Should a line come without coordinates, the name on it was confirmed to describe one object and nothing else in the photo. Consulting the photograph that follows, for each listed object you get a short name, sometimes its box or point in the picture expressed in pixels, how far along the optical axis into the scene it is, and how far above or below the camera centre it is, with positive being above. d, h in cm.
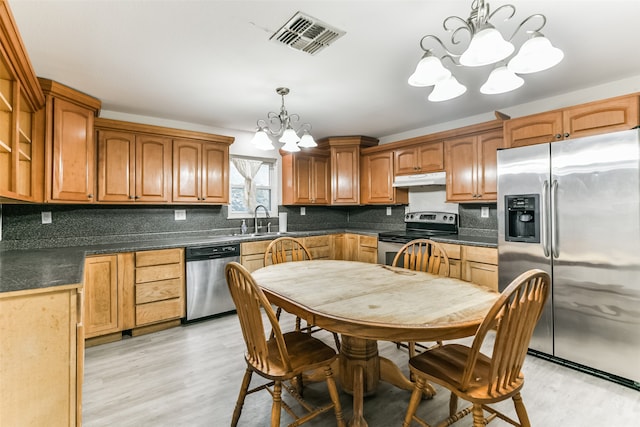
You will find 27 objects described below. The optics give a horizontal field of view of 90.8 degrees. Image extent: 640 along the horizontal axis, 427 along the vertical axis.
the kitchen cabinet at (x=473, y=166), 341 +54
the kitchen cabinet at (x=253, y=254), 380 -47
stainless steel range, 398 -23
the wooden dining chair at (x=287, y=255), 267 -43
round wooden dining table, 139 -47
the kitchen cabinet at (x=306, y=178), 473 +58
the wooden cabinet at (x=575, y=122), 239 +77
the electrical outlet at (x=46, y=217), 308 +0
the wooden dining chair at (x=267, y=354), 151 -74
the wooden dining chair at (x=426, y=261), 247 -38
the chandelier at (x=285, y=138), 258 +63
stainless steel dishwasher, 341 -71
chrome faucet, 442 +0
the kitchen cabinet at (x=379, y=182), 455 +50
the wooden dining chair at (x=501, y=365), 129 -65
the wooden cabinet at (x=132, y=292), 288 -74
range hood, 391 +46
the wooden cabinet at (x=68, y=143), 268 +66
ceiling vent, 187 +114
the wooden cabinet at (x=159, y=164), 325 +59
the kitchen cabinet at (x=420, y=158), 395 +74
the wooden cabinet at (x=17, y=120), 170 +68
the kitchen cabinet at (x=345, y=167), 485 +74
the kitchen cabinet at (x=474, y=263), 308 -50
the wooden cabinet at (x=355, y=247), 440 -47
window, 443 +44
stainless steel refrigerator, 221 -22
